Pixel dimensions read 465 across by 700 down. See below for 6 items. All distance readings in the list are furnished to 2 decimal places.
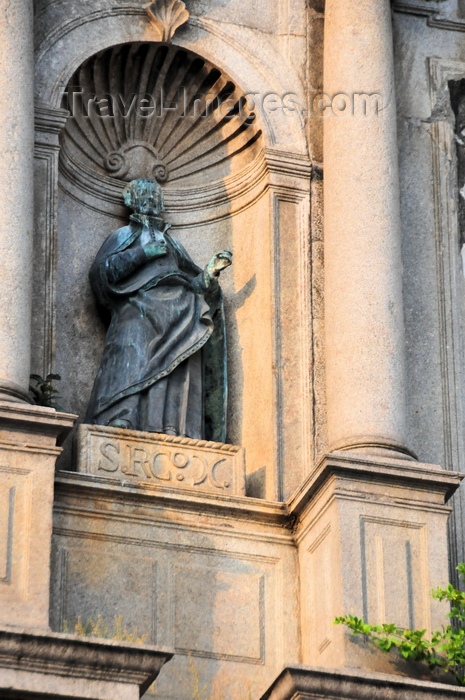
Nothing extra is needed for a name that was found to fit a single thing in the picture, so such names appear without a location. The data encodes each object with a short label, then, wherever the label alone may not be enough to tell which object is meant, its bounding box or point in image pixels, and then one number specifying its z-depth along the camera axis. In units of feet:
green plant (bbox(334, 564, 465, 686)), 39.68
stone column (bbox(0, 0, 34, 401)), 41.57
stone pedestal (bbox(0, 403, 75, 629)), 38.73
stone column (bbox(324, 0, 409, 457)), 43.65
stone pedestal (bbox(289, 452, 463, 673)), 40.83
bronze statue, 44.88
